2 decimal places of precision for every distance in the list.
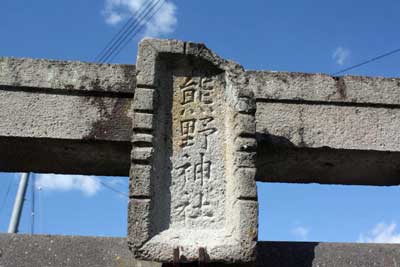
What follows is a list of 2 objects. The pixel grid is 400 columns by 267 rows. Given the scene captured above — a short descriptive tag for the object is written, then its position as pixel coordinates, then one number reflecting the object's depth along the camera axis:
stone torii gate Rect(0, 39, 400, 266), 2.76
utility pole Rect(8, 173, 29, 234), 8.48
